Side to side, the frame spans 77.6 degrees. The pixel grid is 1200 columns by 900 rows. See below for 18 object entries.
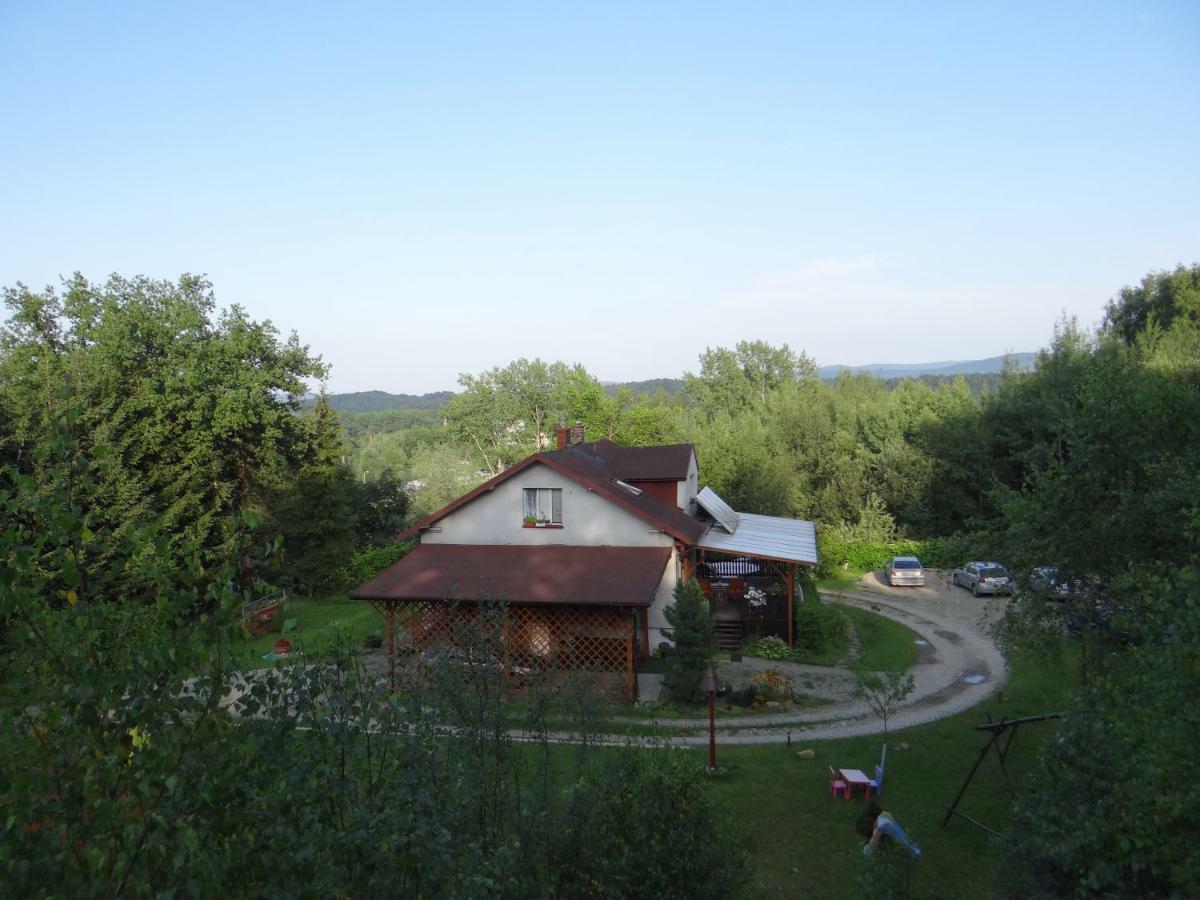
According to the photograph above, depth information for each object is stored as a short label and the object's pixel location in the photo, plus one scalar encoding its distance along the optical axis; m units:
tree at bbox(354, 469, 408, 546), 41.38
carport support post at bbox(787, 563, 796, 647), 23.50
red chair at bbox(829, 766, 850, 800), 13.09
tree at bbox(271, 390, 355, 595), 32.00
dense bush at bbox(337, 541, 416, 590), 33.25
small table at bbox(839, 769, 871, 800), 12.95
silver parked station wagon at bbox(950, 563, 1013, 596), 29.72
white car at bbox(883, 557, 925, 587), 33.16
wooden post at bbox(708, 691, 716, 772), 13.82
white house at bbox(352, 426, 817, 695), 19.36
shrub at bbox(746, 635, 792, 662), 22.77
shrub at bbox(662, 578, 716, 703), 17.81
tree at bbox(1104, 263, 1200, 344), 46.50
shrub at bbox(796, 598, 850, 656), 23.22
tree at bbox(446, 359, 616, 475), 75.12
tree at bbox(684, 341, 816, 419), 93.88
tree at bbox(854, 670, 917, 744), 13.40
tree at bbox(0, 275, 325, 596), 27.56
